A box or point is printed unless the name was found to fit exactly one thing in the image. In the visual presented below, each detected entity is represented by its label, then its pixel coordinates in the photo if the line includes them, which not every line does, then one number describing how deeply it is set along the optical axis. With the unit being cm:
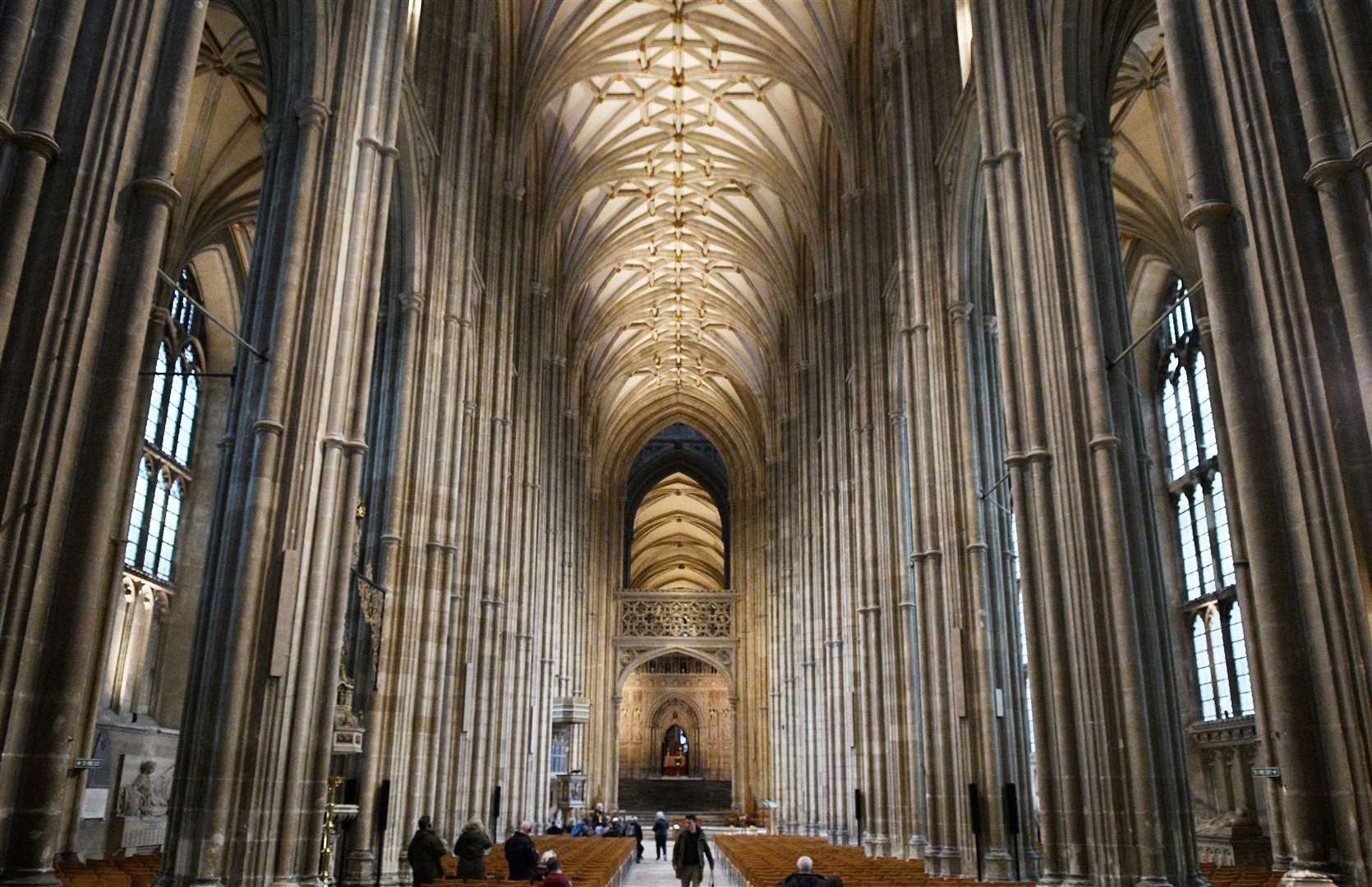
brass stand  1295
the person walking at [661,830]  3050
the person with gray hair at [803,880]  792
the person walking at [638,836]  3092
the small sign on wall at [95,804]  1939
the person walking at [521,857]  1229
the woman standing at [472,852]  1166
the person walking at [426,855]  1103
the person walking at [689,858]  1658
